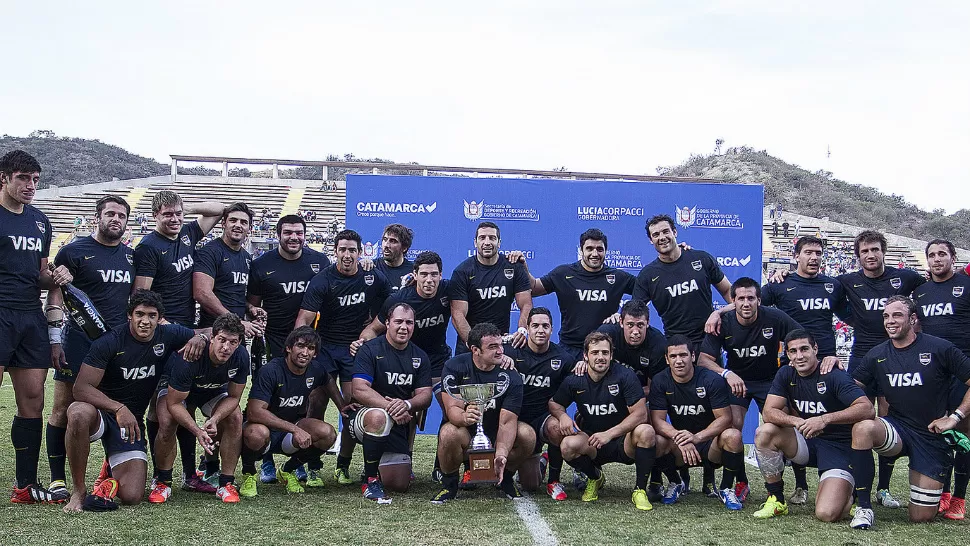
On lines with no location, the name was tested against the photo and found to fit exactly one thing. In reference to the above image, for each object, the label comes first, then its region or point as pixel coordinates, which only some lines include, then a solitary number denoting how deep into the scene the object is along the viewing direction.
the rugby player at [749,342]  6.41
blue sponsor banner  9.91
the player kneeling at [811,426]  5.54
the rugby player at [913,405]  5.52
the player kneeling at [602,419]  5.99
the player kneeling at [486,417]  5.91
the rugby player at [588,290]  6.89
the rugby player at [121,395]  5.41
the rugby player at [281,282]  6.90
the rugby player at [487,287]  6.86
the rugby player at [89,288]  5.74
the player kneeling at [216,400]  5.70
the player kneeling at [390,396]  6.10
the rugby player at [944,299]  6.55
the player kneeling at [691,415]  5.99
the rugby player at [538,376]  6.33
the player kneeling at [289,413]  6.07
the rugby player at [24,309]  5.41
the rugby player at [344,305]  6.78
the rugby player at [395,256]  7.21
